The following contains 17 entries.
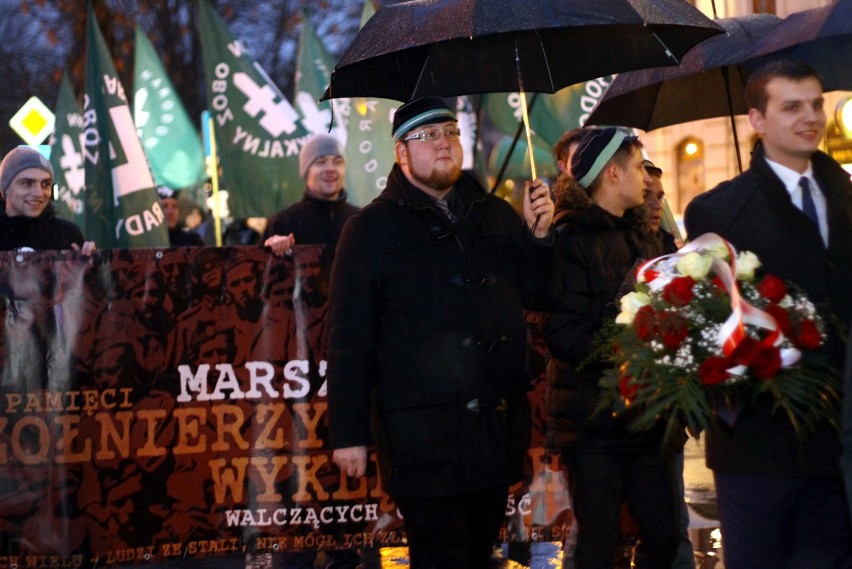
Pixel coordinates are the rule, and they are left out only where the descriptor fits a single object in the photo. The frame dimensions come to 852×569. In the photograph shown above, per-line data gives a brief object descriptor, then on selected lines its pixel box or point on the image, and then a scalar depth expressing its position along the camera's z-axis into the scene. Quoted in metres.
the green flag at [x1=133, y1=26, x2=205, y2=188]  13.61
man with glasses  4.91
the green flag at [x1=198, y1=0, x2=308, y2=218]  11.77
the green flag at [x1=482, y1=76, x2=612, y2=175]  12.59
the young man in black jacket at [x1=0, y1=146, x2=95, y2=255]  7.44
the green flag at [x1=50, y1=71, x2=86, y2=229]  12.69
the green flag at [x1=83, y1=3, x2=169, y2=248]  10.66
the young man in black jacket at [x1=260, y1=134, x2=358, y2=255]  7.84
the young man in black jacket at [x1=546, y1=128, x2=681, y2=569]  5.21
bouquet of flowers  4.08
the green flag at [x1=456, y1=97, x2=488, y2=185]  13.73
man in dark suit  4.27
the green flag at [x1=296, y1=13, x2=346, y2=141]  12.78
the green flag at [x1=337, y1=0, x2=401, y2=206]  12.13
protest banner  6.60
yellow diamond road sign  16.39
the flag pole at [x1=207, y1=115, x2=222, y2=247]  12.12
